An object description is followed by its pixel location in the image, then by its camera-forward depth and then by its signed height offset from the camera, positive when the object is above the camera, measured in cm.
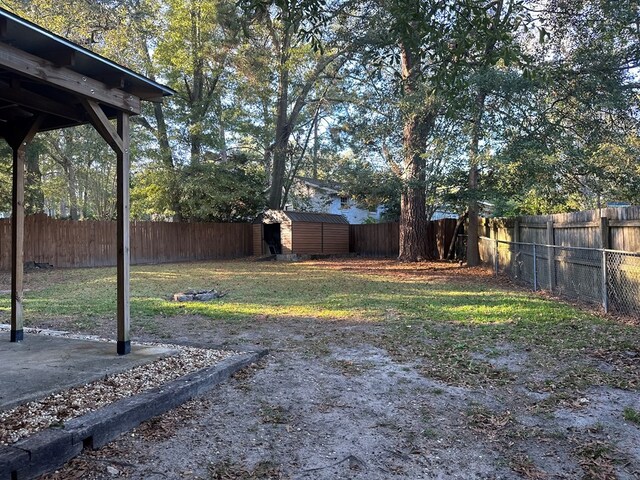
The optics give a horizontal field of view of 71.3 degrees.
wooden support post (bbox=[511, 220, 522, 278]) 1117 -13
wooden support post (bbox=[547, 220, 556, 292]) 895 -30
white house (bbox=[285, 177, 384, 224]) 3347 +362
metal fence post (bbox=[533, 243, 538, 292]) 947 -66
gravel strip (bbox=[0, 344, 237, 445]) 279 -107
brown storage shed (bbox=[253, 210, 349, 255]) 2136 +75
